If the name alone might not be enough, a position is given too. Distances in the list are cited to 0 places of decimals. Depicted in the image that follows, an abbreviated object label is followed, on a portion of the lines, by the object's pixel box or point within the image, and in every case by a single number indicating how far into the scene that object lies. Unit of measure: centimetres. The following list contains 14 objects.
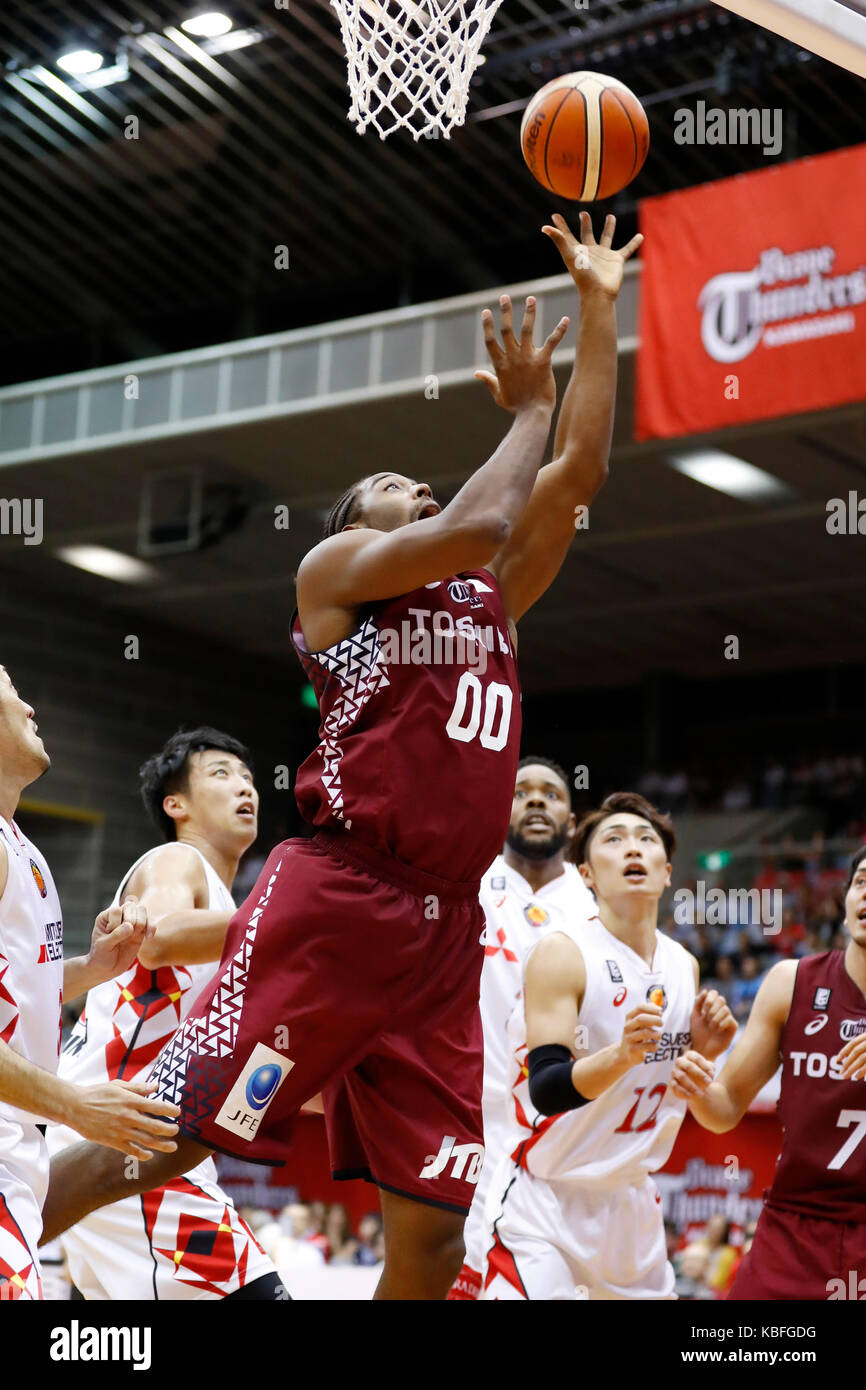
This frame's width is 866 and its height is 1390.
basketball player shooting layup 339
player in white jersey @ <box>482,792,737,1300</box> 526
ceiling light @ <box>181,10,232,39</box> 1204
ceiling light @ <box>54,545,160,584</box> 1888
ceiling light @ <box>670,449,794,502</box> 1521
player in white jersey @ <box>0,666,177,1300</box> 310
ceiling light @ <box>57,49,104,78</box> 1275
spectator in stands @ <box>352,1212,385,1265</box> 1104
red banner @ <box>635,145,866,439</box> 1075
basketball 446
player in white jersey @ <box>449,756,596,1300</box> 605
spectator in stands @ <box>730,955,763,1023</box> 1373
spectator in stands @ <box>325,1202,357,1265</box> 1142
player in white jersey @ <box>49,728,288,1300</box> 416
